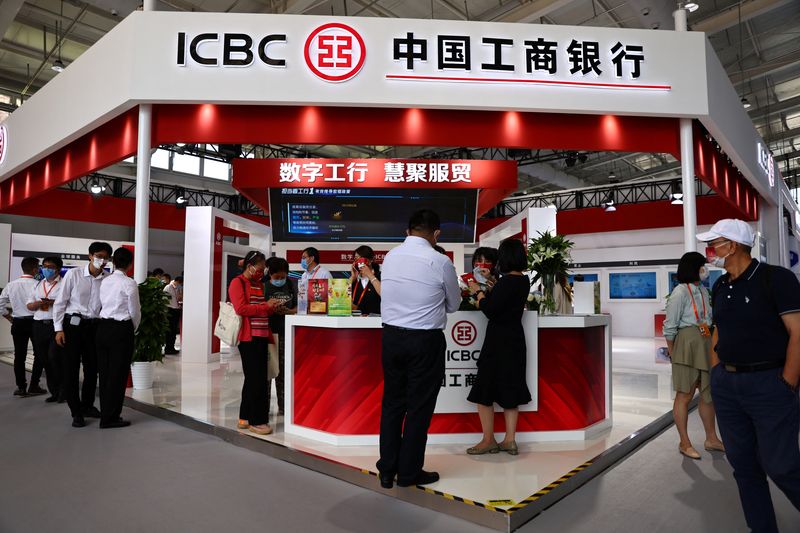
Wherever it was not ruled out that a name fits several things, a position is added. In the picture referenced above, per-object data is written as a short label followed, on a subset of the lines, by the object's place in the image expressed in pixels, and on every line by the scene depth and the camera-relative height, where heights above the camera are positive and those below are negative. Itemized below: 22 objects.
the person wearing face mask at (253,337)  3.74 -0.34
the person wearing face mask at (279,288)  4.25 +0.01
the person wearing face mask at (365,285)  3.49 +0.03
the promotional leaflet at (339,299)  3.69 -0.06
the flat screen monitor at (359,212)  8.25 +1.21
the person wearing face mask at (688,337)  3.47 -0.30
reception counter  3.56 -0.61
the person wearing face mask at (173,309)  9.20 -0.35
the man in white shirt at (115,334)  4.13 -0.35
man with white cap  1.96 -0.30
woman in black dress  3.29 -0.39
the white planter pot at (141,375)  5.55 -0.90
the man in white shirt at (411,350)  2.67 -0.30
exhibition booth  3.57 +1.71
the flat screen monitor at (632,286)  14.01 +0.13
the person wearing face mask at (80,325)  4.32 -0.30
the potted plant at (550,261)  3.96 +0.22
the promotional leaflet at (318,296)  3.75 -0.05
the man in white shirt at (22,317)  5.69 -0.32
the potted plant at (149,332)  5.53 -0.46
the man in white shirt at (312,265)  4.68 +0.21
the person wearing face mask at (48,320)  5.20 -0.32
